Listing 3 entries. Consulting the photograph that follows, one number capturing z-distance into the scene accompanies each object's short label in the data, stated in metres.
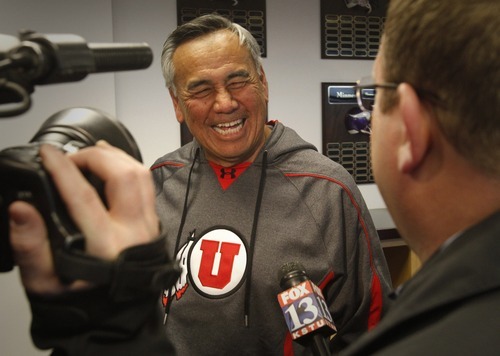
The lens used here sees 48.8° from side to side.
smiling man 1.47
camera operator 0.64
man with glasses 0.61
